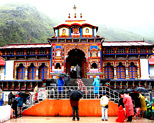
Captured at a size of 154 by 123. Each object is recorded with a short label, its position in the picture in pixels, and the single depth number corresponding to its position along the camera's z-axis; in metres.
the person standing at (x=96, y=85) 13.02
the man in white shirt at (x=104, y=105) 10.19
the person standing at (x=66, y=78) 15.06
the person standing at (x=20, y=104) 11.66
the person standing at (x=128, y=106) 9.84
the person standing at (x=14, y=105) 11.43
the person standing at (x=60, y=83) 13.88
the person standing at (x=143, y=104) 11.43
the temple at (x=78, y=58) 23.23
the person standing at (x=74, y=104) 10.01
